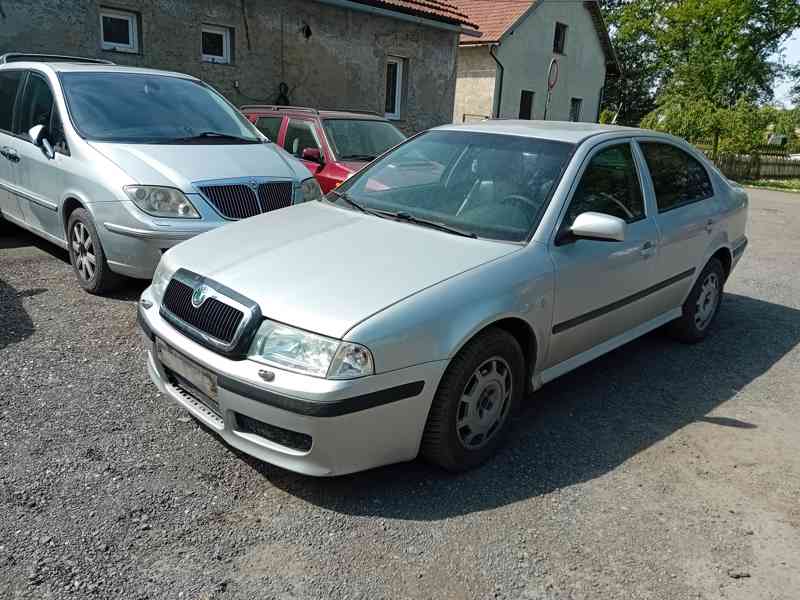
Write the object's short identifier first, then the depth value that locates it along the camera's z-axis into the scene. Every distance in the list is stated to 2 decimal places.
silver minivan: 5.16
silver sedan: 2.82
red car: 7.88
